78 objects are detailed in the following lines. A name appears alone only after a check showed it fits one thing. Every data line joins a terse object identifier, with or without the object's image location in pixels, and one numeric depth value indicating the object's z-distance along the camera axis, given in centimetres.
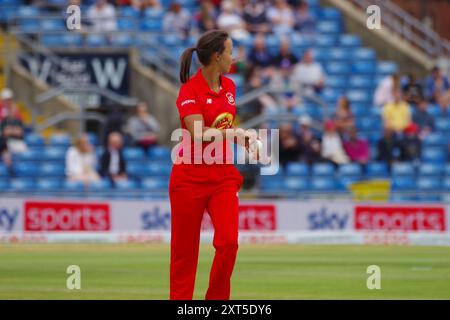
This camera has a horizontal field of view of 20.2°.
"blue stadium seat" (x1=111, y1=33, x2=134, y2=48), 2993
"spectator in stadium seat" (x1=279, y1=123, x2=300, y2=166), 2697
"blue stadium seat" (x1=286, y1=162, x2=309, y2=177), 2728
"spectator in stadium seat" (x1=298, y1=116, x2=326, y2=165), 2733
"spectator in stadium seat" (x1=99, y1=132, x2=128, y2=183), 2631
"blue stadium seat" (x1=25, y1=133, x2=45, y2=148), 2744
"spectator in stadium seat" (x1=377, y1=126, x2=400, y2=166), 2750
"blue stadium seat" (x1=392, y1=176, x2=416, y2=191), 2716
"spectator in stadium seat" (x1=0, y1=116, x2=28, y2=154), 2648
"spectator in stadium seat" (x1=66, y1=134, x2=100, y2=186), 2605
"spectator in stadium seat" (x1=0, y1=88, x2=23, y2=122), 2669
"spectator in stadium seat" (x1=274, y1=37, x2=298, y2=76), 2928
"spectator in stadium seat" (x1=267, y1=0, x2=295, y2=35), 3115
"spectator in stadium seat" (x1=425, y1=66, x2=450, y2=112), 2980
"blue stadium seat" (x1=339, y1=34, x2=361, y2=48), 3189
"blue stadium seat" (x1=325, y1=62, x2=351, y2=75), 3070
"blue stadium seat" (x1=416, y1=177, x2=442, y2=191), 2728
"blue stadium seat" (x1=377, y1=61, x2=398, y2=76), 3112
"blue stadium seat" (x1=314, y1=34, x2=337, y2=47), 3139
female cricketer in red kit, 1096
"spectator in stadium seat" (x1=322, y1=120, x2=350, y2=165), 2722
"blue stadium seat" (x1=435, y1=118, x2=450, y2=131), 2928
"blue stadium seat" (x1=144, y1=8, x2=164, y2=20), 3128
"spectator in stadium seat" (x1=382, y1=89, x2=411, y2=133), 2788
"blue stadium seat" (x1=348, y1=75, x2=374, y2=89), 3047
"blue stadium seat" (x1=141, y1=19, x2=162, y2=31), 3105
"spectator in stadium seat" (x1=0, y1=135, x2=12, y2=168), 2659
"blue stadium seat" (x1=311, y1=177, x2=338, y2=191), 2695
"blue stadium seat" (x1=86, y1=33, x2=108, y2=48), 2995
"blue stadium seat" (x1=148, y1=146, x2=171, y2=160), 2762
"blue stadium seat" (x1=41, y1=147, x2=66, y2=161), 2727
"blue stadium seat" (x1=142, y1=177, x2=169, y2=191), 2684
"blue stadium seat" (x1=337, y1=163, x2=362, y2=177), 2728
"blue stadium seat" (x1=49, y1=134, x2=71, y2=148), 2752
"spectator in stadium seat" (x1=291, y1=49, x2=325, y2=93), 2916
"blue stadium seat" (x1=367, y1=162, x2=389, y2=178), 2739
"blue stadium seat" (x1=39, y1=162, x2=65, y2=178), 2698
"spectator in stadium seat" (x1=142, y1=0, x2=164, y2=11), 3150
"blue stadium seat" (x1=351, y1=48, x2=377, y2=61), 3147
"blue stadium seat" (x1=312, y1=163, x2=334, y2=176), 2720
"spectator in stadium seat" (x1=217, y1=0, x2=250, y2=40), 3012
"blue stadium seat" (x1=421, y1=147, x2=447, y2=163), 2842
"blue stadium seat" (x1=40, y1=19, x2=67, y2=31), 3069
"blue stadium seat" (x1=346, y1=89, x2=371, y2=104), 2995
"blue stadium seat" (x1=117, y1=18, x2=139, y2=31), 3066
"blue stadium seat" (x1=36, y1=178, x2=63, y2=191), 2662
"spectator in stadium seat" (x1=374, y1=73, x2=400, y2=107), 2859
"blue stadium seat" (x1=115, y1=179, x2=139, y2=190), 2650
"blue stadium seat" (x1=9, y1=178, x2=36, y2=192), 2665
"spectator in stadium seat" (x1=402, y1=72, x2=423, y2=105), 2884
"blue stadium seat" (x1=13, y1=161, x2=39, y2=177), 2697
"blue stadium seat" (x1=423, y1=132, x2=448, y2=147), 2866
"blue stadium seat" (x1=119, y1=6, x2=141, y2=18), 3139
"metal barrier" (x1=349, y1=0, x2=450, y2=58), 3234
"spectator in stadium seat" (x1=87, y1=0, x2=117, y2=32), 3019
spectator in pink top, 2736
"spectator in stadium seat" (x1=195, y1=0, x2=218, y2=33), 3007
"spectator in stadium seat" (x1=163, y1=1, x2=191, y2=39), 3027
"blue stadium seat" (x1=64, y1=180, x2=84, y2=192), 2602
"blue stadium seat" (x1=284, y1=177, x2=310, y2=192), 2705
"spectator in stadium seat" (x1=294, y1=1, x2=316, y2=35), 3141
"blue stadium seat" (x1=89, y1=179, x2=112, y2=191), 2596
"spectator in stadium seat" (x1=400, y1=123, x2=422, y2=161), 2777
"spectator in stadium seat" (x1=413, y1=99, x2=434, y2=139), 2840
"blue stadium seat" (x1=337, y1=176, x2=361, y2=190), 2695
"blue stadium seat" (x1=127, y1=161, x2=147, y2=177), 2738
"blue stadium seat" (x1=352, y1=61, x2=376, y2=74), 3102
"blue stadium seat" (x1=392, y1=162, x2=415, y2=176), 2752
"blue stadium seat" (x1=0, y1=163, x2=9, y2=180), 2681
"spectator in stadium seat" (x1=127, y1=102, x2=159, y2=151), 2764
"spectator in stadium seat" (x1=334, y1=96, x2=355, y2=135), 2712
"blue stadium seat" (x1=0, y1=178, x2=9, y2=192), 2667
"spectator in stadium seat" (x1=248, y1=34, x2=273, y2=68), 2912
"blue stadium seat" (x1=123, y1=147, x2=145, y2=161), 2750
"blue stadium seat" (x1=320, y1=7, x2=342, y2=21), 3281
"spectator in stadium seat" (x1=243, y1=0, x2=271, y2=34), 3089
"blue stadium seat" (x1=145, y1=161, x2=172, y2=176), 2739
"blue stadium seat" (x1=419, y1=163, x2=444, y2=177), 2770
